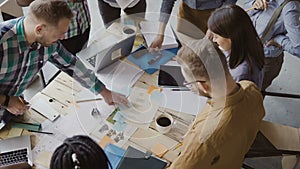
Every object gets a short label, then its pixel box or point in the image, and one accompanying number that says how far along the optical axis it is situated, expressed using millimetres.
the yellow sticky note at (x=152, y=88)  1927
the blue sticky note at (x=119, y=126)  1773
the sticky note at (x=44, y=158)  1661
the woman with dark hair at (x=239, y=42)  1830
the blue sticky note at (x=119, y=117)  1801
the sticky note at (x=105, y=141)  1716
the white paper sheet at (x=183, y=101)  1849
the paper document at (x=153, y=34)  2165
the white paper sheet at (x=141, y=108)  1811
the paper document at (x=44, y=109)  1842
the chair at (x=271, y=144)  1987
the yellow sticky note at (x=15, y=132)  1764
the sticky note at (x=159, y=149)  1686
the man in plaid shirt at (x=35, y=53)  1704
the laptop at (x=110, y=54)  2014
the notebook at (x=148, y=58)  2057
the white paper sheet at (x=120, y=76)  1961
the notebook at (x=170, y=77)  1956
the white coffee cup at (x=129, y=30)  2115
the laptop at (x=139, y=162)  1637
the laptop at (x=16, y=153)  1618
